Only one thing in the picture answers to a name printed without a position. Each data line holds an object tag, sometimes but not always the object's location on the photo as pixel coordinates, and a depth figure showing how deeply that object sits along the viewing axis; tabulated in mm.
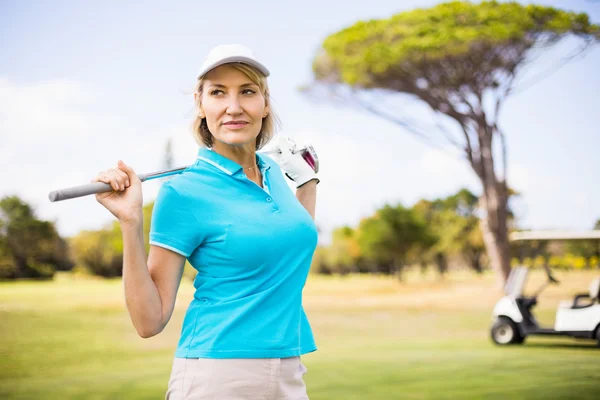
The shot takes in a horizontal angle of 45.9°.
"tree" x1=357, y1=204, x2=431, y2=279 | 19891
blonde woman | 1066
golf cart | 7020
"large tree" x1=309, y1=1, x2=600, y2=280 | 14250
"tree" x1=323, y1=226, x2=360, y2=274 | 22703
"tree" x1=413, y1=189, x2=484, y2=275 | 23294
